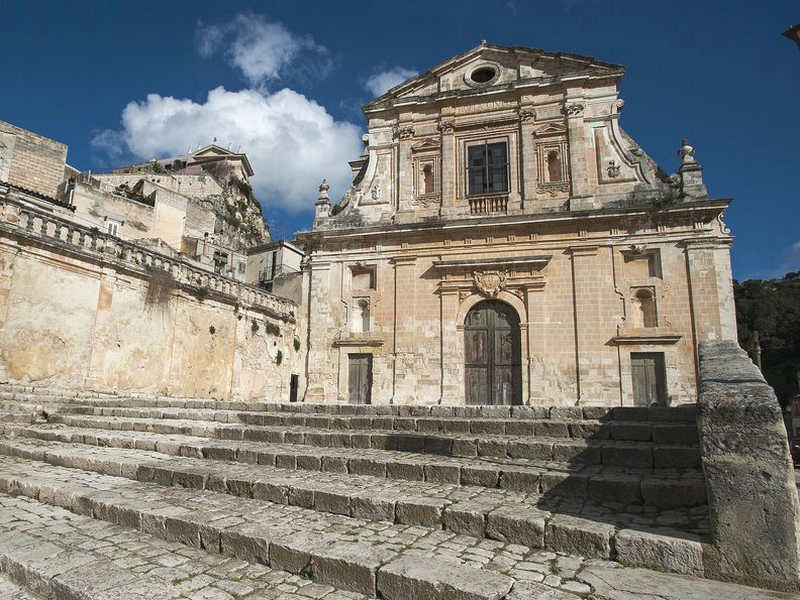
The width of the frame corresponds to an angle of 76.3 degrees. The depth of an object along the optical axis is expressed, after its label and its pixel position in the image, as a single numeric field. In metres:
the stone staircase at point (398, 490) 3.32
